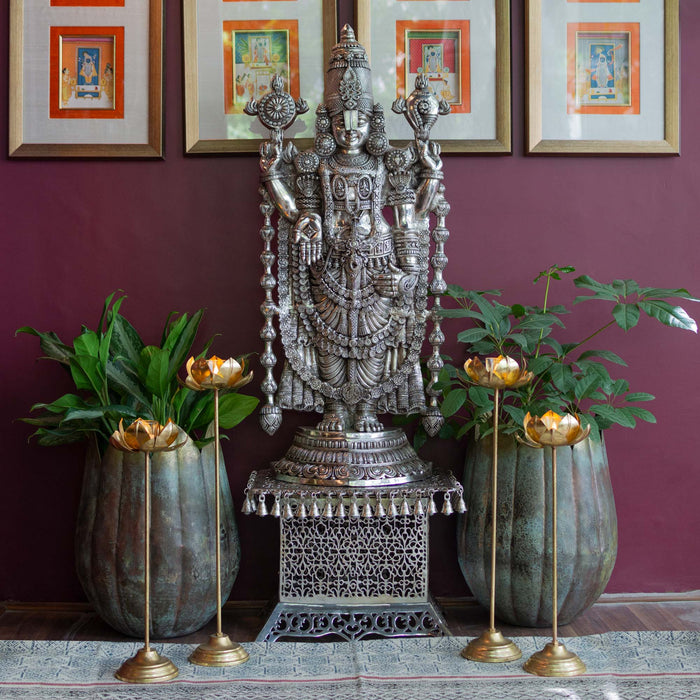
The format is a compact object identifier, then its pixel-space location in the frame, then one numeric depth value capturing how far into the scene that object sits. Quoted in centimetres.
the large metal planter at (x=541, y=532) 236
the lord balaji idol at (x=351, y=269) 245
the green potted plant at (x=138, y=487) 230
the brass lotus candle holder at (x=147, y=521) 190
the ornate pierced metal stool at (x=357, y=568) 235
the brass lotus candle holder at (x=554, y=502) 190
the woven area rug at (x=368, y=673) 189
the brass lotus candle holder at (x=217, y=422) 195
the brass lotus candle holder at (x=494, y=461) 200
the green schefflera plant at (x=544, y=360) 236
